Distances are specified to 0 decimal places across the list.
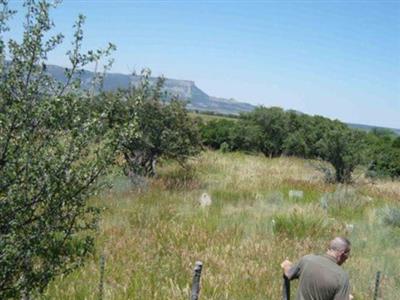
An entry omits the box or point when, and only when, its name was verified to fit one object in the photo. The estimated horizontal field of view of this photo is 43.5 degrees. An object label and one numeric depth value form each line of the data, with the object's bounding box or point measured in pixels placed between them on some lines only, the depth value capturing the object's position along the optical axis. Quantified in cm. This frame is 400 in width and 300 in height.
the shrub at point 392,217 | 1193
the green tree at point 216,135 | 3444
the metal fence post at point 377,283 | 626
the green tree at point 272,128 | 3231
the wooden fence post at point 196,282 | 494
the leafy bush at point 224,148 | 2894
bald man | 515
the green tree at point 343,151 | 1900
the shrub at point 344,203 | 1277
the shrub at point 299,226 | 995
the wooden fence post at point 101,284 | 596
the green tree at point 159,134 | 1427
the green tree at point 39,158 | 361
